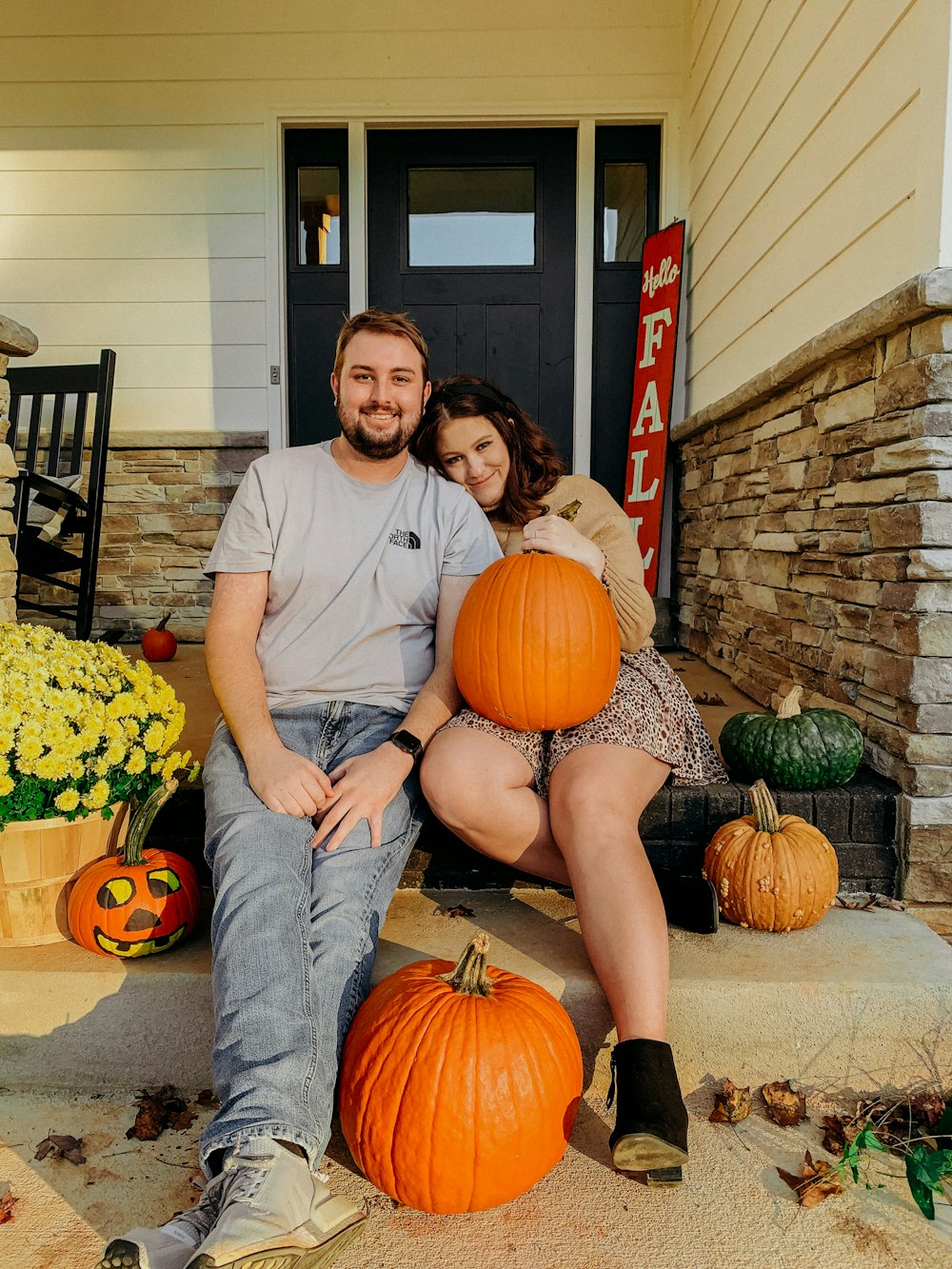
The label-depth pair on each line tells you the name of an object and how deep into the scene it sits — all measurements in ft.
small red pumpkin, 13.24
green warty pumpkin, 6.68
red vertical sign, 14.20
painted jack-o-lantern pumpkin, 5.68
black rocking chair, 11.57
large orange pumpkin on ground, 4.24
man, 4.00
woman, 4.58
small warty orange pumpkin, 5.98
